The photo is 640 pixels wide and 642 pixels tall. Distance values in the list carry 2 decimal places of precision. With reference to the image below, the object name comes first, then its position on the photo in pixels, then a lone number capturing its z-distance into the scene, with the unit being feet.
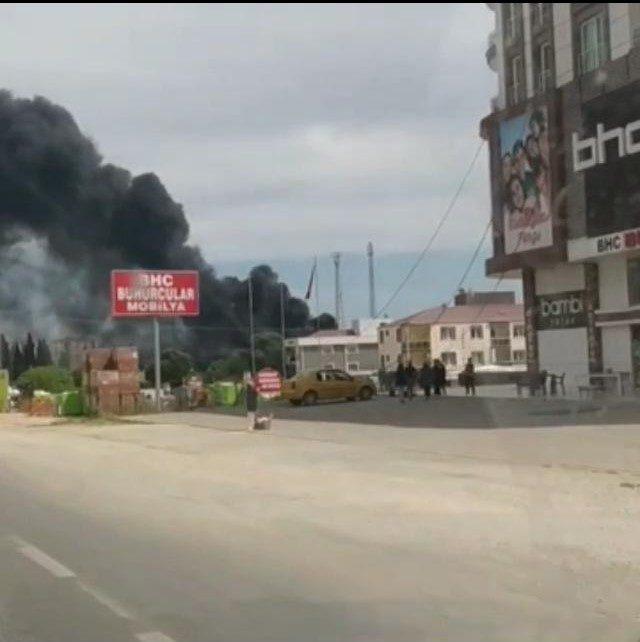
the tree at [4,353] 346.13
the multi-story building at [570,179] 119.44
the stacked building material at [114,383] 146.51
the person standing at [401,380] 131.34
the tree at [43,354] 350.84
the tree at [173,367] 260.83
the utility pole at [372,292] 233.33
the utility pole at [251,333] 283.87
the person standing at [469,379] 135.15
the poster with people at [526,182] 132.77
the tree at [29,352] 351.99
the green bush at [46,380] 215.51
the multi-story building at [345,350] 259.39
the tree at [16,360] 342.64
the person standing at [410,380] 132.67
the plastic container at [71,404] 153.79
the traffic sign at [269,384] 143.33
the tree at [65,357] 290.64
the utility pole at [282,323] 282.36
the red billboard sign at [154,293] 165.99
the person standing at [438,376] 135.64
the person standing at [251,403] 98.02
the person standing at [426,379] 132.98
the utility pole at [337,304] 280.02
